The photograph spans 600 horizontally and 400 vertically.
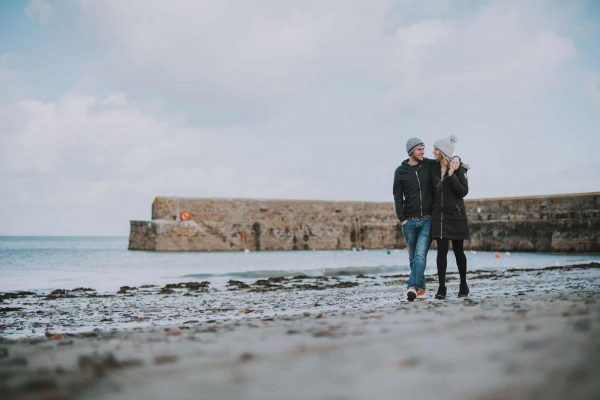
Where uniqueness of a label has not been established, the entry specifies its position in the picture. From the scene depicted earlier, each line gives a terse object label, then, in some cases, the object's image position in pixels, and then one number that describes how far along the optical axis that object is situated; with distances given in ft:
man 20.70
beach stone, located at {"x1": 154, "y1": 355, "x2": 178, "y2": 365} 8.15
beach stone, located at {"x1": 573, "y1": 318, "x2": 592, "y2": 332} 8.52
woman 20.07
